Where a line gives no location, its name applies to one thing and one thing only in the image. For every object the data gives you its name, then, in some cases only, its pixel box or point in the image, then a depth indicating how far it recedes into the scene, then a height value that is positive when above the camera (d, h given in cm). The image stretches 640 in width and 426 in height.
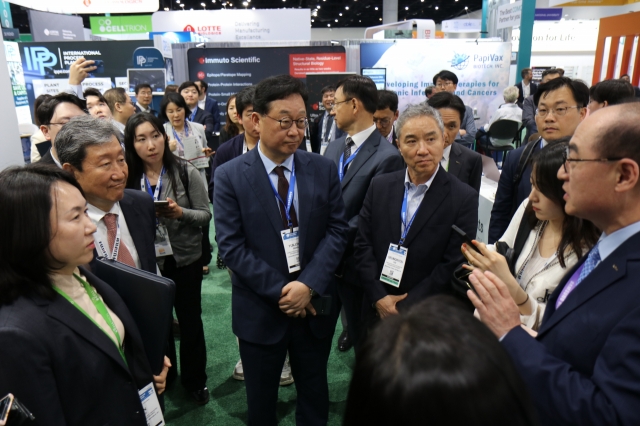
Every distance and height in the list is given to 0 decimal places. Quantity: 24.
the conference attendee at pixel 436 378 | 50 -33
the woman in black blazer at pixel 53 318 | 104 -55
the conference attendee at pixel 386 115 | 371 -22
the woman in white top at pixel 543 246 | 146 -55
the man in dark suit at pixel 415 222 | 206 -63
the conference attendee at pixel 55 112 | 263 -10
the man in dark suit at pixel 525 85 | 835 +2
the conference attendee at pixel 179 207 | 237 -63
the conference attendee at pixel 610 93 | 318 -6
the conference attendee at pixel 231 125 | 432 -33
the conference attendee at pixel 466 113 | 517 -31
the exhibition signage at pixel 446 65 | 941 +49
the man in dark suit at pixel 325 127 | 482 -43
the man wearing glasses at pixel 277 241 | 185 -64
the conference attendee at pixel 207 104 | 715 -19
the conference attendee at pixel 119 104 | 450 -10
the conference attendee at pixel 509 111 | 716 -39
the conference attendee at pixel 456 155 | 303 -46
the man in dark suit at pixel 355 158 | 248 -40
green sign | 1570 +248
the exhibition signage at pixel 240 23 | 1388 +218
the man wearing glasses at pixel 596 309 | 89 -51
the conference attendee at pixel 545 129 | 264 -26
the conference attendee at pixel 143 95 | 609 -2
